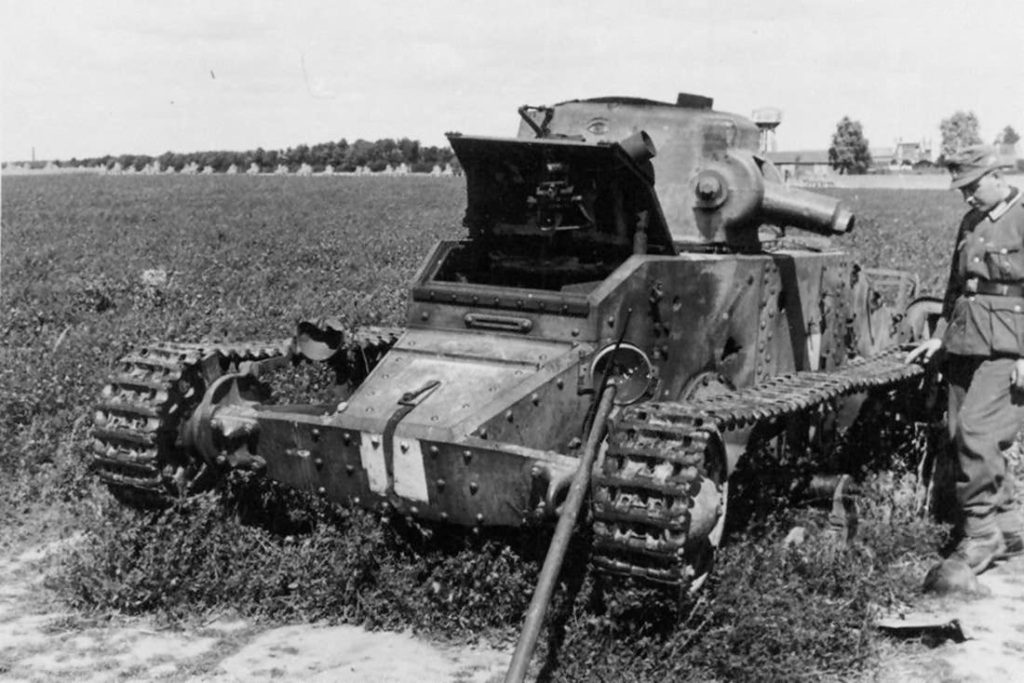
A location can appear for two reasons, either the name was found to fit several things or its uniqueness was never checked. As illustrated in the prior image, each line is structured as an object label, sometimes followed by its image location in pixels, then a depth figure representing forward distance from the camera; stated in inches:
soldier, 279.3
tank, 219.6
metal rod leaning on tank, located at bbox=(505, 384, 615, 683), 185.6
